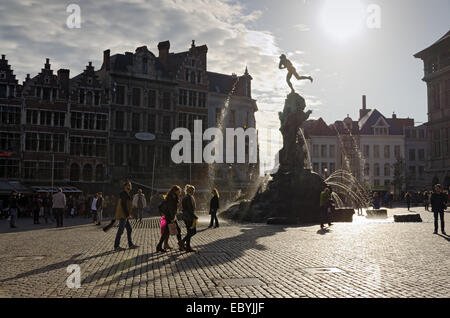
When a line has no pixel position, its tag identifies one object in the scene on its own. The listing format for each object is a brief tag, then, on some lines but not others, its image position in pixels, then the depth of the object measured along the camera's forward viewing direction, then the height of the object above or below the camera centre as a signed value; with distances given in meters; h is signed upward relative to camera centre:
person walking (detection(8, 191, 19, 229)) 21.13 -1.09
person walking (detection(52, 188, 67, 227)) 21.31 -0.88
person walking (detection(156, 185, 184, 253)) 11.93 -0.73
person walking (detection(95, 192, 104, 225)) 22.83 -0.98
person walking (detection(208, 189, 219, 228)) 20.34 -0.82
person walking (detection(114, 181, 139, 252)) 12.80 -0.62
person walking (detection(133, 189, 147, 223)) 22.94 -0.77
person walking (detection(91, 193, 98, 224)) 23.43 -1.23
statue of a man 25.73 +6.62
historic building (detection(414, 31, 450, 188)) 52.19 +9.43
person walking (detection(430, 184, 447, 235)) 16.83 -0.54
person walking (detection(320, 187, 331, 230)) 19.47 -0.67
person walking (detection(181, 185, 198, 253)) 11.90 -0.80
